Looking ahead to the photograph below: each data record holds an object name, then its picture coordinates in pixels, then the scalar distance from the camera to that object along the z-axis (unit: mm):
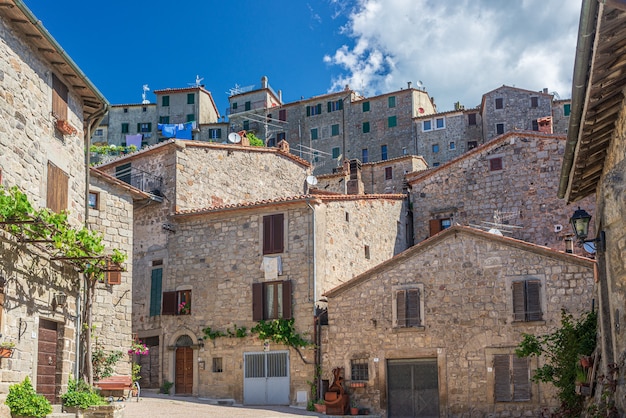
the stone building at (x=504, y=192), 30344
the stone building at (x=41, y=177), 14297
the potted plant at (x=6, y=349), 13492
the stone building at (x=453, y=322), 22922
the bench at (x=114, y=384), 19500
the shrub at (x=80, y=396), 16328
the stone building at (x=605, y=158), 7680
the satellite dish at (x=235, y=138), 34312
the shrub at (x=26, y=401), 13797
